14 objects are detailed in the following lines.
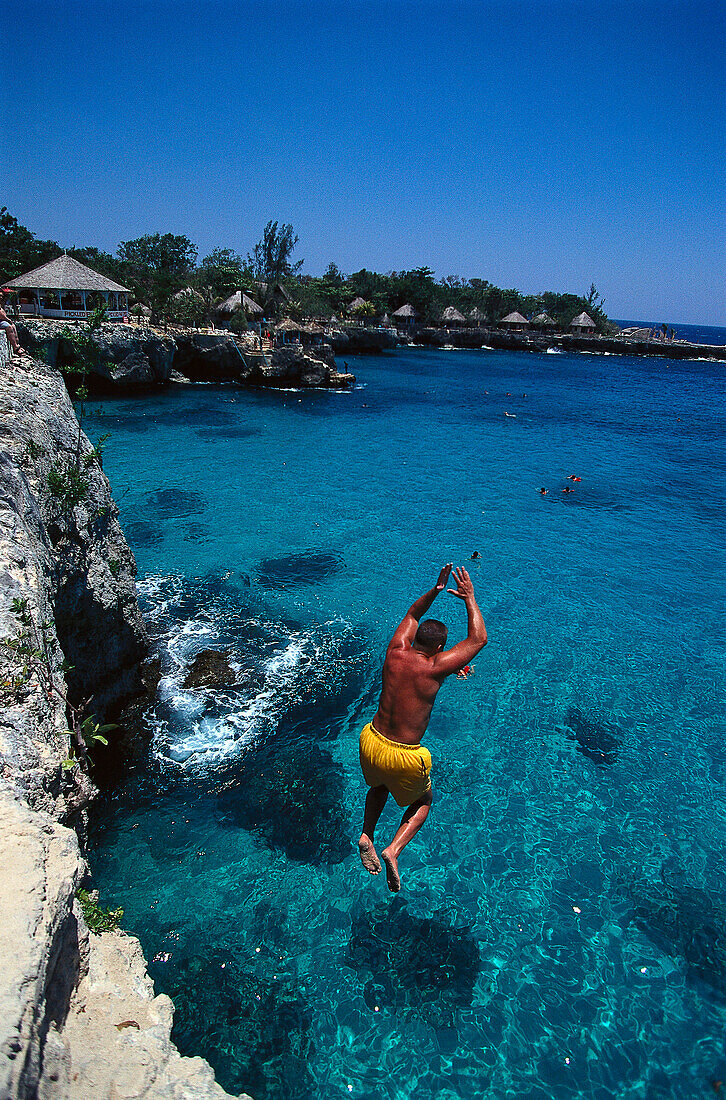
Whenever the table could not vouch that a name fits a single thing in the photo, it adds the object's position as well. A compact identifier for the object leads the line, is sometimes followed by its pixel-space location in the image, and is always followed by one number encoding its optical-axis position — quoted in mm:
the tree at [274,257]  72250
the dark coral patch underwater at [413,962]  5531
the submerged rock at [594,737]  8844
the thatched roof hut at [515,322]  85062
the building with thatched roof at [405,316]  76875
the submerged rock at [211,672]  9695
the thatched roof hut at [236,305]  48125
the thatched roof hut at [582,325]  91562
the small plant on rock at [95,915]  3976
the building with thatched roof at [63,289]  32656
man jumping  4793
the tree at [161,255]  66062
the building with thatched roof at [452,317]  80188
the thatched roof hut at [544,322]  89188
